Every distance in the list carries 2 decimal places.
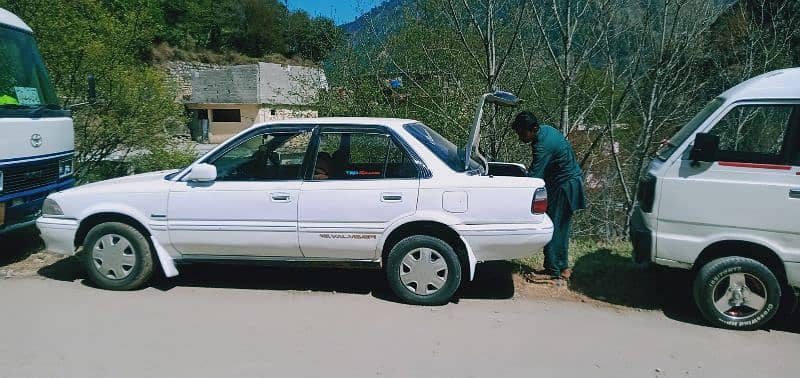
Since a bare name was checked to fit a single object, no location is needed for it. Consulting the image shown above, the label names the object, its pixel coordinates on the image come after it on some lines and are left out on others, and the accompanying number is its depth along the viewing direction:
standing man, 5.50
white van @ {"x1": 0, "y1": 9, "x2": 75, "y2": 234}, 5.95
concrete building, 49.19
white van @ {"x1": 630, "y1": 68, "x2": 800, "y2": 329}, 4.44
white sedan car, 4.93
